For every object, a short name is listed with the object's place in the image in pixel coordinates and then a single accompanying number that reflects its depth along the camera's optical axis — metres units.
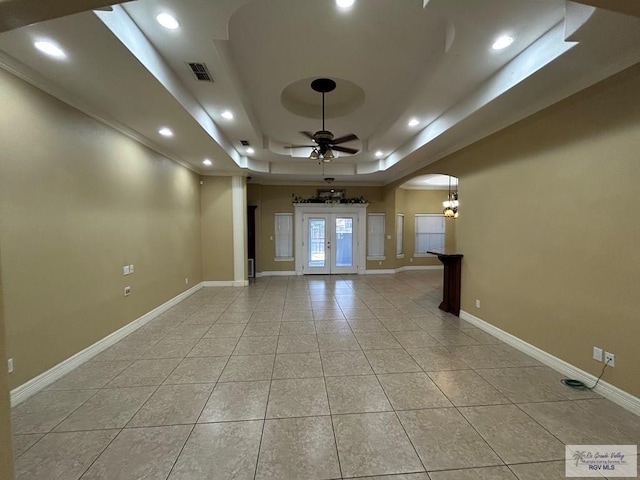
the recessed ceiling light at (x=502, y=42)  2.25
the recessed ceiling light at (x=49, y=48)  1.98
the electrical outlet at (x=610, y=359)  2.33
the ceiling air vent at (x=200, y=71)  2.59
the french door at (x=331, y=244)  8.48
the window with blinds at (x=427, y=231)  9.35
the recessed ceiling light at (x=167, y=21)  1.99
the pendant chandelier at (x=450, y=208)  7.50
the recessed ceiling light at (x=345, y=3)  2.00
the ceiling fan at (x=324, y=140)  3.36
